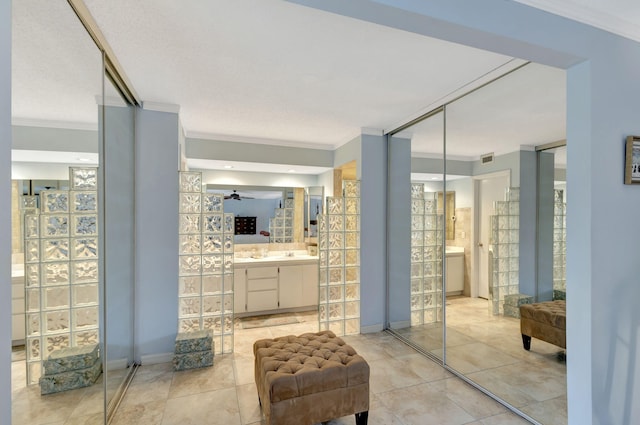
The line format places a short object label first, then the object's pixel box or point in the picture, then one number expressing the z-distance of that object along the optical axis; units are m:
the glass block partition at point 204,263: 3.04
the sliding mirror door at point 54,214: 1.06
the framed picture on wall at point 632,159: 1.65
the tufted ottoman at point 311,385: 1.80
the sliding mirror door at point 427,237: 2.99
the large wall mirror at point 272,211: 4.62
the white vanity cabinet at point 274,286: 4.19
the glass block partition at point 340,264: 3.64
